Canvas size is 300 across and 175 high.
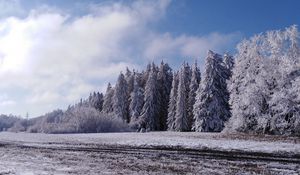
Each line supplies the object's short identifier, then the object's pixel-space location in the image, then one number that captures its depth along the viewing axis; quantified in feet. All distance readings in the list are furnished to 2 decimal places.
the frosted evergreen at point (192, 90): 258.57
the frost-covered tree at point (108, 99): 332.62
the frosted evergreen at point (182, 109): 253.44
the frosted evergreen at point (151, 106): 278.26
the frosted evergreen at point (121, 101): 308.42
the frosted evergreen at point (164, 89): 290.76
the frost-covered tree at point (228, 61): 250.57
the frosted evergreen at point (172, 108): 265.13
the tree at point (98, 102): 373.32
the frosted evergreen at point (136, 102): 292.81
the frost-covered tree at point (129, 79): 329.31
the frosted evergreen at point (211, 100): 209.97
